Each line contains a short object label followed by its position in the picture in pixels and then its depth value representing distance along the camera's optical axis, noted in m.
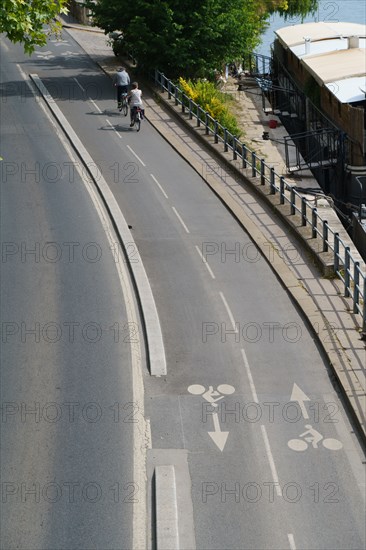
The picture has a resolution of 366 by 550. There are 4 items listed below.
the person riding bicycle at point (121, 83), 38.69
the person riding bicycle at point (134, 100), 35.19
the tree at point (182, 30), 42.22
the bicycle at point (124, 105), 37.89
